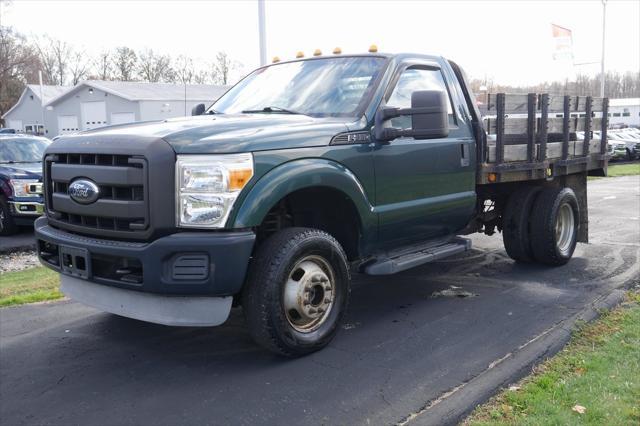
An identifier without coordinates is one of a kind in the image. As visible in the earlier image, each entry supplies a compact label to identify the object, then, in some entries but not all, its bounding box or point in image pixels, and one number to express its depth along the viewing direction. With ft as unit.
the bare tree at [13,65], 189.57
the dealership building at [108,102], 134.10
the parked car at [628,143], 99.30
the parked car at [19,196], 33.73
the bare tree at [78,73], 271.30
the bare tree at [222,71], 246.27
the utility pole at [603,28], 104.94
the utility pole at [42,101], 163.82
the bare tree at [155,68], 234.99
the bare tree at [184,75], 235.81
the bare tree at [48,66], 255.70
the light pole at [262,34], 36.73
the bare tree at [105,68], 248.52
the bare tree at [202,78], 243.40
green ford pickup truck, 12.54
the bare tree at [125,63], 242.37
